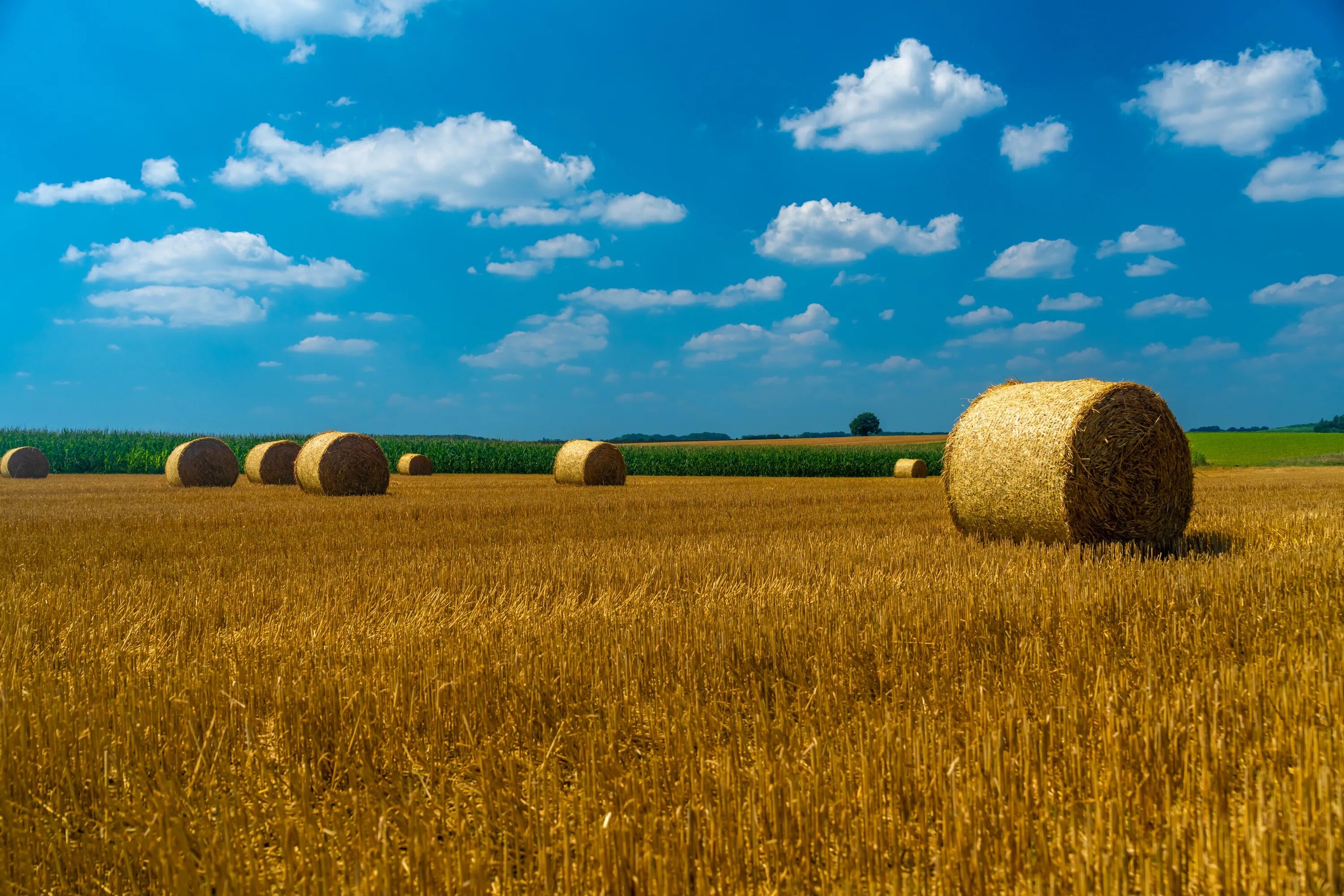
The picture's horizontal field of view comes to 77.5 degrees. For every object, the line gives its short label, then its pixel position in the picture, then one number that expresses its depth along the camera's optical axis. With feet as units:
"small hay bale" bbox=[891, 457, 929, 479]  112.27
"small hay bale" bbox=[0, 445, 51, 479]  101.09
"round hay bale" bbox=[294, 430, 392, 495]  62.03
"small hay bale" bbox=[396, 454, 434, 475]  114.42
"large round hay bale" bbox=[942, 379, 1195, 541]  29.91
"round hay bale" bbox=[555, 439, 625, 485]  77.46
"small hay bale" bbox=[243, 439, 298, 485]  81.41
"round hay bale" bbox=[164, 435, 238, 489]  78.54
